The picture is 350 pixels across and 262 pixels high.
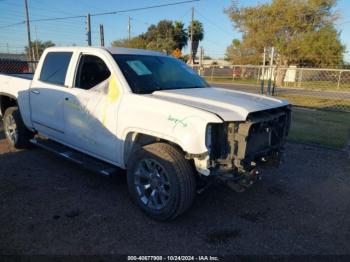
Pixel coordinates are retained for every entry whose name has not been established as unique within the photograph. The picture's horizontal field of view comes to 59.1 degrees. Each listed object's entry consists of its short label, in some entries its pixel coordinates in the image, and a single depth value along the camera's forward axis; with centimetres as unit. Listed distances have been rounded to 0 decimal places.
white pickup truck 314
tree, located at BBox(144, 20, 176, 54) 5522
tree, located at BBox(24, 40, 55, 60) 6359
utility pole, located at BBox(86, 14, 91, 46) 1388
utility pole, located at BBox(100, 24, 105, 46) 1335
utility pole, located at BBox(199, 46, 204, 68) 1859
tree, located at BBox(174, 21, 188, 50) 6047
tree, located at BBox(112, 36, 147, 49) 5782
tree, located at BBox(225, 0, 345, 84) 3353
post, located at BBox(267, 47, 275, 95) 1084
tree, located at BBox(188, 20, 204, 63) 5924
